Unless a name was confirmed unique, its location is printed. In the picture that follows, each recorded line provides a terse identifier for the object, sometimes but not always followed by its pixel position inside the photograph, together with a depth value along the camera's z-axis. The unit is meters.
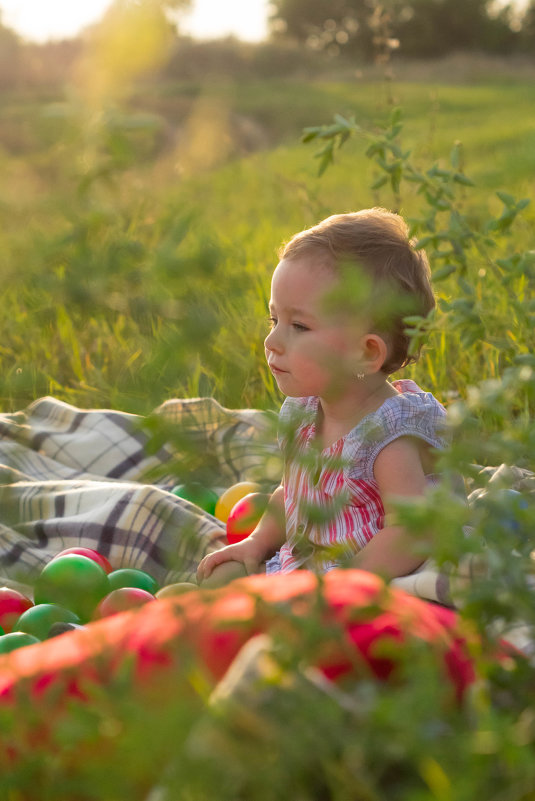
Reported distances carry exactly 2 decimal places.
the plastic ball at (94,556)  2.33
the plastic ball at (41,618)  1.88
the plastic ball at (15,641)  1.79
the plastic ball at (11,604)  2.07
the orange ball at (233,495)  2.67
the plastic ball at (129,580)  2.21
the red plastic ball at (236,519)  2.33
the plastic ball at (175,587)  1.58
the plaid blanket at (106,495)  2.46
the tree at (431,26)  32.62
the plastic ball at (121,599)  1.84
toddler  2.00
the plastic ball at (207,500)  2.82
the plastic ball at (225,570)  2.20
